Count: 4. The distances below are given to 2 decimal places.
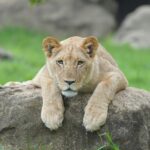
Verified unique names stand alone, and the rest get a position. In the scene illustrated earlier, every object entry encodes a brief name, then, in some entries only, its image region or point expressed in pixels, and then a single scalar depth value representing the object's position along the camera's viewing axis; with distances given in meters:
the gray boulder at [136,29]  40.00
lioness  11.91
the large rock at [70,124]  12.26
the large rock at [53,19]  41.69
